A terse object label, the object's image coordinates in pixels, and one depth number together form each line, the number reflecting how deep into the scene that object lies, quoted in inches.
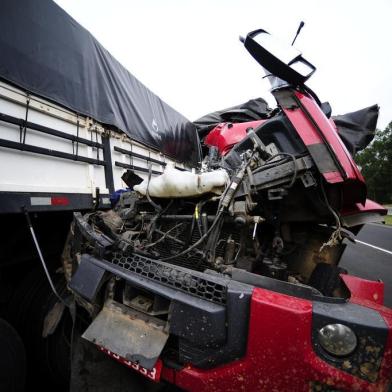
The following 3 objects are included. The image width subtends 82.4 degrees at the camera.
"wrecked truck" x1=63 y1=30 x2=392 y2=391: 35.7
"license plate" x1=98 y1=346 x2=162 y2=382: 41.8
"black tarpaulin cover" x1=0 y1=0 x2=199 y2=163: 71.2
